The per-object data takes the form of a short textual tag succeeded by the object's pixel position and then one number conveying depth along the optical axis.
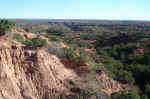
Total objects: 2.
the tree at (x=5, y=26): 16.09
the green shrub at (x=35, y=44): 17.21
